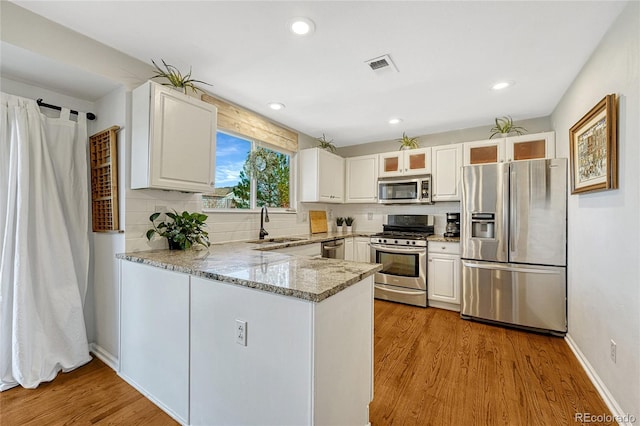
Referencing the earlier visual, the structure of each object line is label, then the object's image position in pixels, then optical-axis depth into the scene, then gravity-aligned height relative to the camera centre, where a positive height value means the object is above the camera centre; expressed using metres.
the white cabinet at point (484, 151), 3.39 +0.82
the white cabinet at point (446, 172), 3.67 +0.59
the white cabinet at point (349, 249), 4.12 -0.52
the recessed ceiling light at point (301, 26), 1.74 +1.23
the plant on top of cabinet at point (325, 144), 4.38 +1.13
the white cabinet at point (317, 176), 4.00 +0.58
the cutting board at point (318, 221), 4.37 -0.11
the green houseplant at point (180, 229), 2.20 -0.13
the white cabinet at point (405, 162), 3.89 +0.78
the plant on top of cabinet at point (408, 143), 4.08 +1.09
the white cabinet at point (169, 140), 2.00 +0.57
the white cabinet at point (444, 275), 3.42 -0.75
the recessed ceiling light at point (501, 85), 2.55 +1.24
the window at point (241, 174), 3.11 +0.48
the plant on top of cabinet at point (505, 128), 3.42 +1.12
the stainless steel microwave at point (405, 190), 3.86 +0.37
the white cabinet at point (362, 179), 4.36 +0.58
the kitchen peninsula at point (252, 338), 1.15 -0.62
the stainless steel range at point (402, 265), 3.59 -0.66
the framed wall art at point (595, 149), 1.71 +0.49
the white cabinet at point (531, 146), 3.09 +0.82
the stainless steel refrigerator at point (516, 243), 2.75 -0.29
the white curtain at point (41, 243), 1.90 -0.23
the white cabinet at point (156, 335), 1.59 -0.78
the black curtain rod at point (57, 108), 2.05 +0.81
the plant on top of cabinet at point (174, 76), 2.20 +1.12
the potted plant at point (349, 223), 4.82 -0.15
